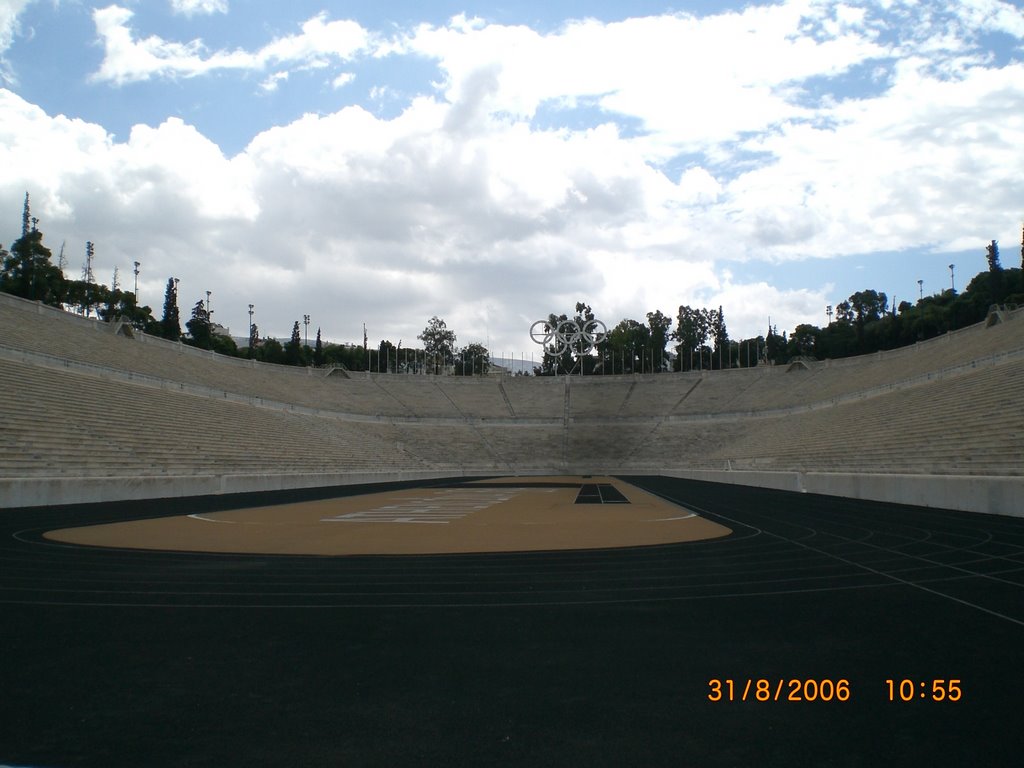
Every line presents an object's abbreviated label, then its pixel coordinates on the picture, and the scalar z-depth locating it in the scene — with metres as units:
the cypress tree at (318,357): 102.88
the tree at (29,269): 66.88
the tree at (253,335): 109.94
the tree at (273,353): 94.38
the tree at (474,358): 132.38
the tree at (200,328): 90.06
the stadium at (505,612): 4.43
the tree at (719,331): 117.00
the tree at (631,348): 118.00
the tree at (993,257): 71.25
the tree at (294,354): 94.12
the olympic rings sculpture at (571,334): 82.75
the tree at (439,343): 133.62
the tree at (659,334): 119.31
